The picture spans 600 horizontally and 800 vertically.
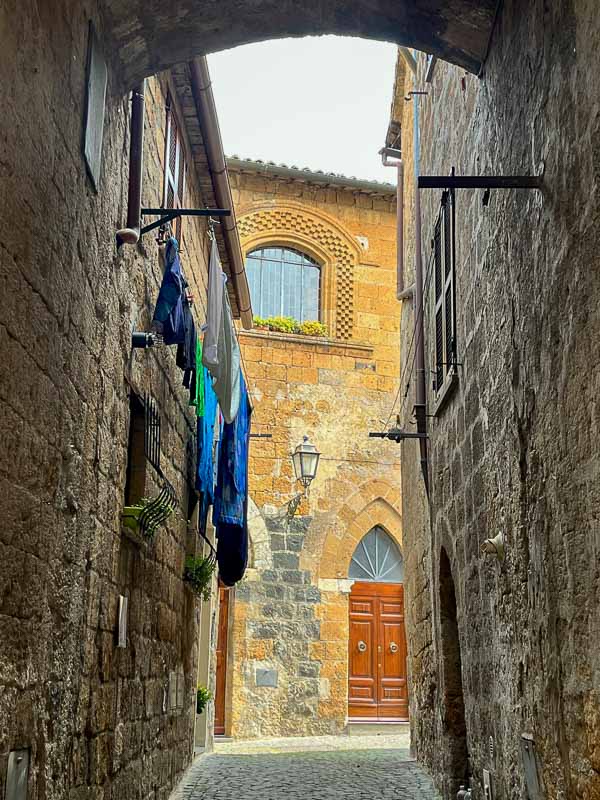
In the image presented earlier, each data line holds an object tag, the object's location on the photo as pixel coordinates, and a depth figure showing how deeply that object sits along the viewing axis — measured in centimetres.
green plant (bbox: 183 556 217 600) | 880
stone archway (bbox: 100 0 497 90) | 518
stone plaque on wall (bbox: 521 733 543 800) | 448
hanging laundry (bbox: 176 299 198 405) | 655
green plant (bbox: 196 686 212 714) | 1017
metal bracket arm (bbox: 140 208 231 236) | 564
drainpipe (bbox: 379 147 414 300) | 1137
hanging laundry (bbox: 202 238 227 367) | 654
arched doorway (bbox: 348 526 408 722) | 1552
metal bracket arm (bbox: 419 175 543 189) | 421
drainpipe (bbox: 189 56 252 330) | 763
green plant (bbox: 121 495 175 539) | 549
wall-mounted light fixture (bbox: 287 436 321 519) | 1398
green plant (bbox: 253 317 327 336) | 1661
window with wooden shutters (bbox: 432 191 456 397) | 736
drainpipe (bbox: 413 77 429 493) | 904
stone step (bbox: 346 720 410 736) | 1515
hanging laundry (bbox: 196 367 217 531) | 825
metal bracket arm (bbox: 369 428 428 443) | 862
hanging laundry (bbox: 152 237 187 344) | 605
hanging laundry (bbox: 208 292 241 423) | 712
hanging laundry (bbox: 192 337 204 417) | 786
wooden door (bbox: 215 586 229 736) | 1477
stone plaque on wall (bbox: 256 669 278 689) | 1480
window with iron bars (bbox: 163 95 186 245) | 737
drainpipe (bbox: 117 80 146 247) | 554
